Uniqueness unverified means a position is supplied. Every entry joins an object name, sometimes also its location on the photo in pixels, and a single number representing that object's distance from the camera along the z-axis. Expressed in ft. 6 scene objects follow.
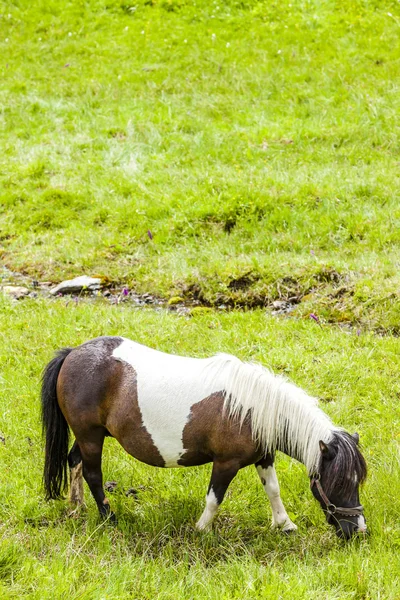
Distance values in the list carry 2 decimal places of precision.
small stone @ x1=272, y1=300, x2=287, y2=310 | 61.05
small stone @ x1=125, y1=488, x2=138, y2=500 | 35.56
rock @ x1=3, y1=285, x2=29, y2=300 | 66.34
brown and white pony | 30.17
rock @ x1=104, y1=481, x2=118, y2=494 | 35.94
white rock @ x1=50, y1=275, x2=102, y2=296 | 67.87
